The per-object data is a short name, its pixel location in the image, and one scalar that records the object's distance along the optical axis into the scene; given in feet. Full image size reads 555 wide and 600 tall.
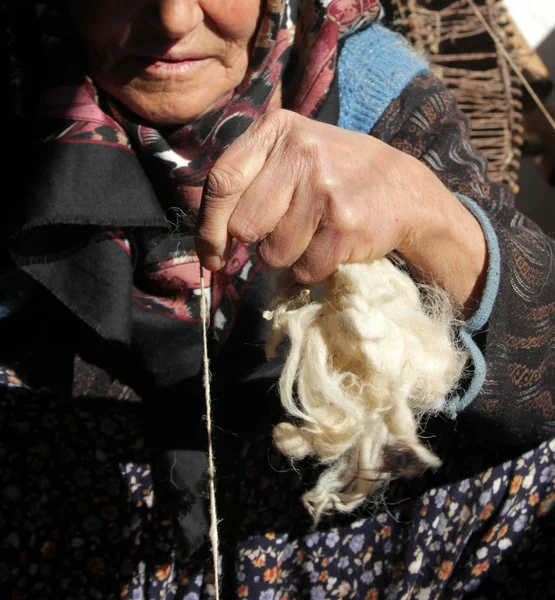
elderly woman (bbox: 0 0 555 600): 3.17
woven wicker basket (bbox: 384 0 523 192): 5.34
